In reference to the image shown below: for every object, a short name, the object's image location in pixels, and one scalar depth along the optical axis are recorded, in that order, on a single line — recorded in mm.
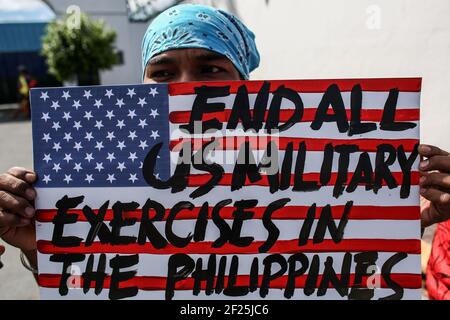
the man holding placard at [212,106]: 1187
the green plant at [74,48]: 15914
